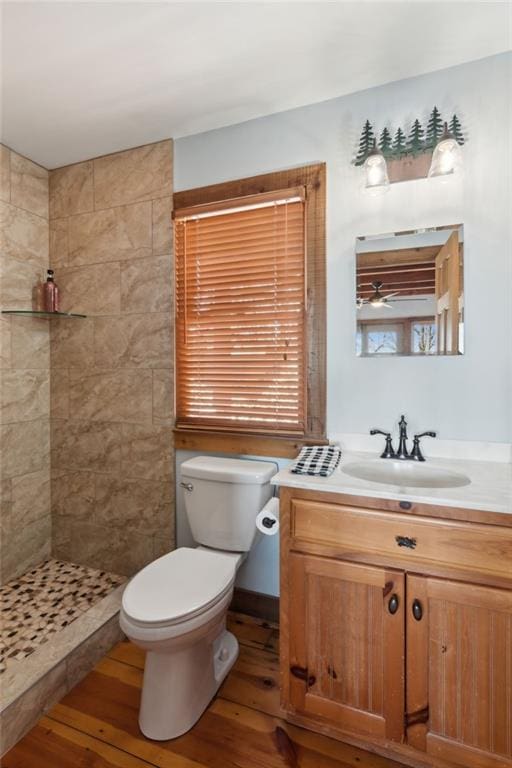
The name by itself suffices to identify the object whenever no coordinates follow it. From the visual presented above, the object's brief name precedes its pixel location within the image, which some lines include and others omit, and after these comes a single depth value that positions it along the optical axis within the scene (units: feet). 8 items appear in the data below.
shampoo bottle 7.52
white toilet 4.10
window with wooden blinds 5.81
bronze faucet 5.01
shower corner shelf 7.13
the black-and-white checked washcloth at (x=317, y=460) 4.41
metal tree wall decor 5.04
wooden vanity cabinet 3.57
